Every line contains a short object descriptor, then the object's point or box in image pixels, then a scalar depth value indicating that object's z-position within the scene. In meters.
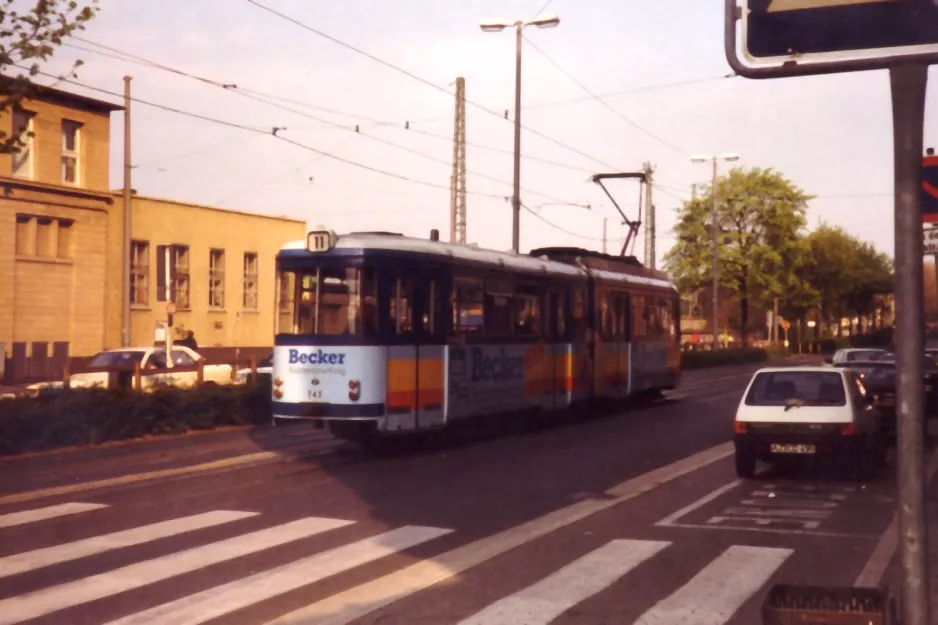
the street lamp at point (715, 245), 58.66
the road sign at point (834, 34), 3.54
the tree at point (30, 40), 15.55
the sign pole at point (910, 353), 3.37
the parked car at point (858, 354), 30.19
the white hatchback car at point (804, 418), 15.44
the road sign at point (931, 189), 11.35
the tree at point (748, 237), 75.12
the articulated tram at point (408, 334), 18.11
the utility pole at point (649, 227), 48.50
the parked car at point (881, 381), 20.43
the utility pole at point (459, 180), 33.78
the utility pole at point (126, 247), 38.22
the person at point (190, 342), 39.62
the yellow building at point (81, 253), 41.09
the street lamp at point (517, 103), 34.09
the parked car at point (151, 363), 26.94
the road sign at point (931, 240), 11.24
